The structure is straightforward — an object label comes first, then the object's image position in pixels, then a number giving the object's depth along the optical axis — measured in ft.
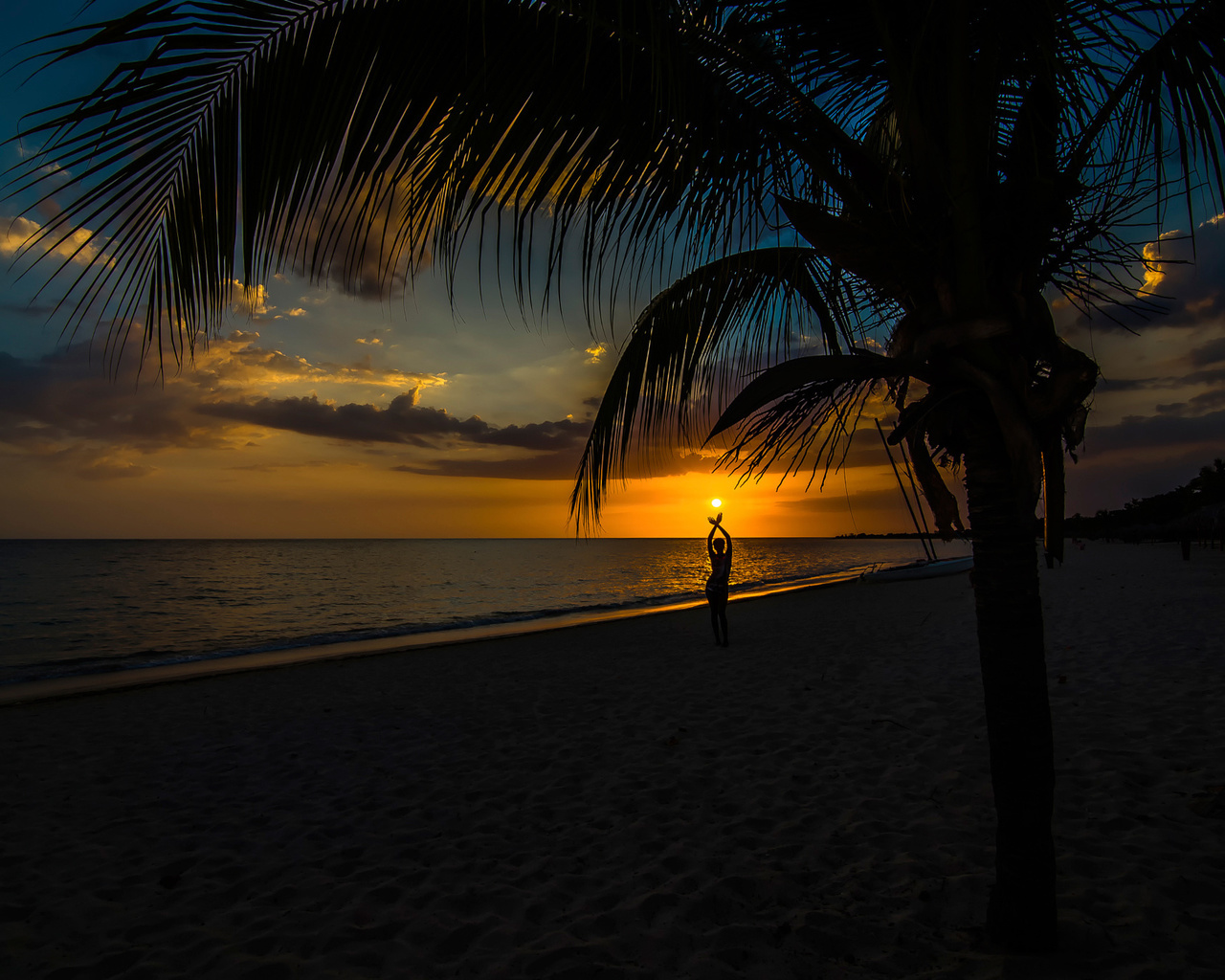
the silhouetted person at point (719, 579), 34.65
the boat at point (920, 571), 89.35
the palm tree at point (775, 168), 5.25
